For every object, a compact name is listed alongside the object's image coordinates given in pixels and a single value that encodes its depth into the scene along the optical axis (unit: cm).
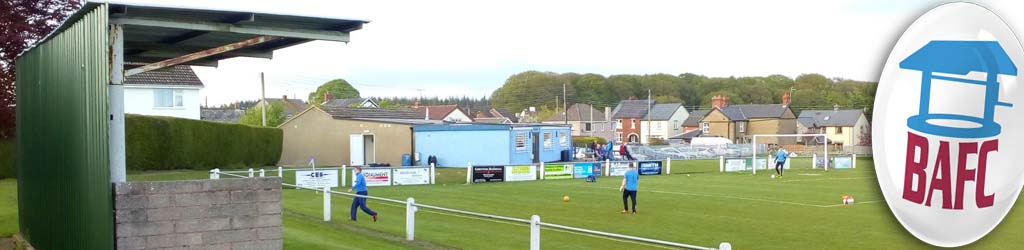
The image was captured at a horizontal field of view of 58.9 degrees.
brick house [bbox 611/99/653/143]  10788
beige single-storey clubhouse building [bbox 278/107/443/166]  4812
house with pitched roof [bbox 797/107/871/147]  7034
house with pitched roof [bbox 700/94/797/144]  9550
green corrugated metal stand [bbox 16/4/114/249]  899
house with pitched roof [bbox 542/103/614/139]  11244
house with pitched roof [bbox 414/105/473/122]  10650
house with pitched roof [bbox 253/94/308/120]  11872
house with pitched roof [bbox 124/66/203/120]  5097
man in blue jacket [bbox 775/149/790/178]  4081
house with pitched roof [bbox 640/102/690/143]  10688
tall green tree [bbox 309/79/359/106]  13338
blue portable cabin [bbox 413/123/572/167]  4541
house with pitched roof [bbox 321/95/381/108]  9408
